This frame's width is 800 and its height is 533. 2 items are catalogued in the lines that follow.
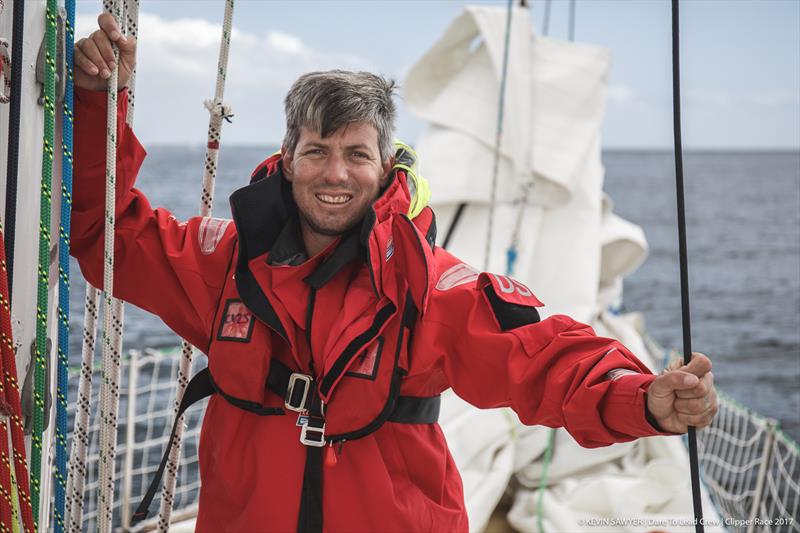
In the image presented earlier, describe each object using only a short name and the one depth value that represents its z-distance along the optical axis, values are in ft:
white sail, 17.68
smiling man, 6.46
